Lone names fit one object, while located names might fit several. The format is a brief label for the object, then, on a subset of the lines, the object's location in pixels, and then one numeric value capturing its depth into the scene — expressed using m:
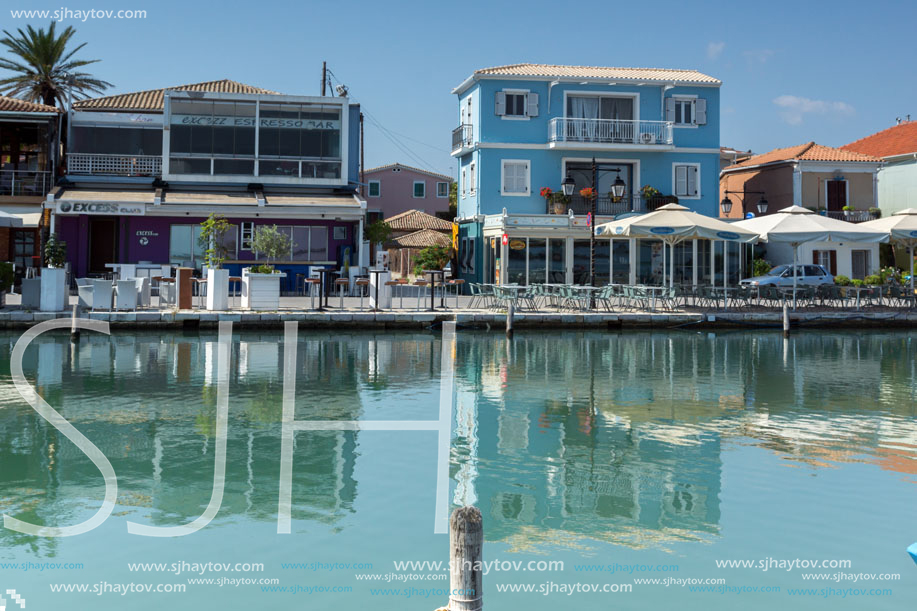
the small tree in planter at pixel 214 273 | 23.27
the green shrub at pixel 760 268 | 34.22
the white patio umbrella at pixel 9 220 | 23.38
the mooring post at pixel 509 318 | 22.67
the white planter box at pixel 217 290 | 23.25
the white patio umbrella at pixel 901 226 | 25.84
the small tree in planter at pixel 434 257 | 40.44
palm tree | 41.31
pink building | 59.78
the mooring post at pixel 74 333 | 20.24
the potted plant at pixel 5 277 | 23.01
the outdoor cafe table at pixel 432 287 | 24.45
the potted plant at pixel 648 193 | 34.53
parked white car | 31.48
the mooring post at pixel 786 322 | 23.59
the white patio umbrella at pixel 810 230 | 25.48
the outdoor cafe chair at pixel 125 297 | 22.58
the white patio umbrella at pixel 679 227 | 25.27
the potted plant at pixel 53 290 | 21.97
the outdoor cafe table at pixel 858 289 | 25.95
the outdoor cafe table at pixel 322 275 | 23.66
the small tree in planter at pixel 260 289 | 23.48
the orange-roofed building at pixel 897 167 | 40.91
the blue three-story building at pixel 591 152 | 33.75
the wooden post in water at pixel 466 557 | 4.33
